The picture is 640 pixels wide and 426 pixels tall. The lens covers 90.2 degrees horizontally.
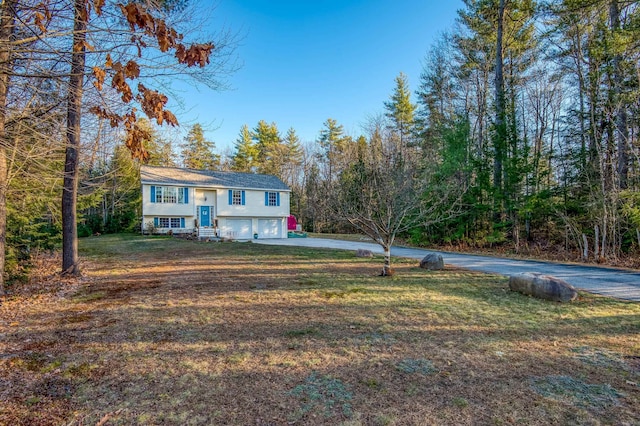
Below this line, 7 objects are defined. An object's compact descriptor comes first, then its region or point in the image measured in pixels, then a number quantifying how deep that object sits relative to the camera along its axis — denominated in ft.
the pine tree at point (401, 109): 89.56
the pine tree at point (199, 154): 114.93
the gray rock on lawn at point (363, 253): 36.38
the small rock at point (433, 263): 28.54
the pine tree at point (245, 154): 121.90
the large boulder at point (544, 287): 18.24
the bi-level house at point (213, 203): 69.00
